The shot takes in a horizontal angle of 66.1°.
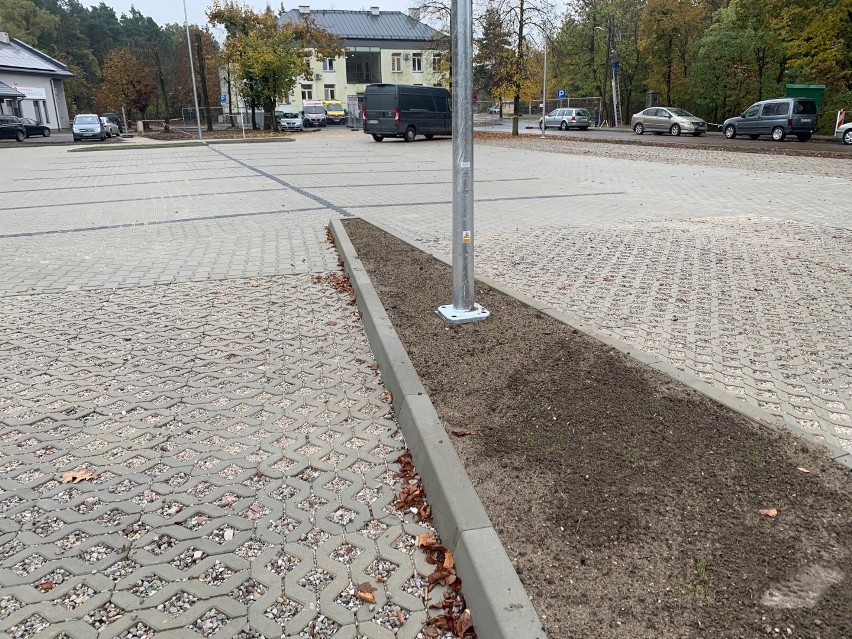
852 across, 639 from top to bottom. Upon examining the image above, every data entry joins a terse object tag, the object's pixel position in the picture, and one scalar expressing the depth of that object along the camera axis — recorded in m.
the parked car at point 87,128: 41.06
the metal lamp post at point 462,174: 4.61
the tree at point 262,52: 43.38
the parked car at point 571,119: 45.47
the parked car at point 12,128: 42.69
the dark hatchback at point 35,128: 47.53
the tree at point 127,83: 50.59
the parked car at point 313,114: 57.28
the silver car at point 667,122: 35.94
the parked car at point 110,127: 44.97
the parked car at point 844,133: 27.70
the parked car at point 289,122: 49.81
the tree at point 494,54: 39.19
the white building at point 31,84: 51.84
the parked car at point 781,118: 28.95
